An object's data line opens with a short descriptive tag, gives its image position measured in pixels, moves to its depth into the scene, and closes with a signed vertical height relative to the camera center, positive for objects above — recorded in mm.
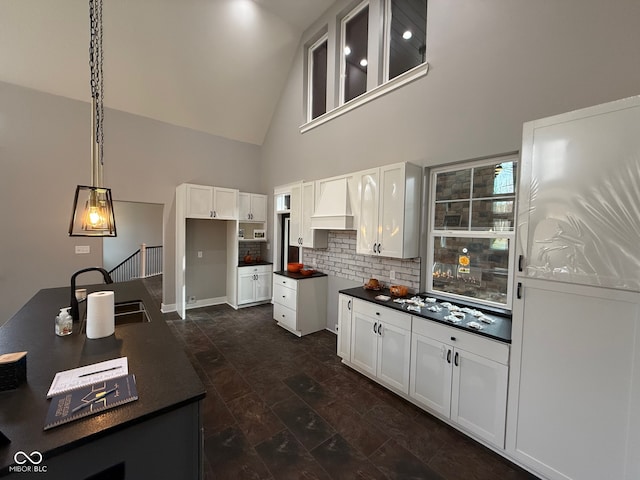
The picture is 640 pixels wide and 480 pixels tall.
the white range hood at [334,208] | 3503 +324
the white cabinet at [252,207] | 5523 +486
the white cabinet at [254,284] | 5316 -1179
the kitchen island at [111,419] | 886 -759
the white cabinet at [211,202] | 4824 +501
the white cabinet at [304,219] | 4242 +197
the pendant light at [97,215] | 2055 +80
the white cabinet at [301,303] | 4051 -1209
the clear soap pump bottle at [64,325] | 1725 -686
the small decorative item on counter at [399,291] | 3037 -698
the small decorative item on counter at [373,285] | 3359 -701
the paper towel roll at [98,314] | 1669 -587
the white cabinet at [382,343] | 2527 -1194
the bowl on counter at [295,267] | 4637 -678
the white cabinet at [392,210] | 2896 +266
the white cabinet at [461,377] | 1913 -1189
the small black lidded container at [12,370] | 1130 -670
